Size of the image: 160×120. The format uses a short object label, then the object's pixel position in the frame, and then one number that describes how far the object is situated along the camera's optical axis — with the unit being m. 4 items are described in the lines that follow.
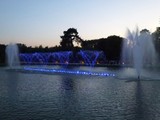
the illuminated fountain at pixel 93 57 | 51.84
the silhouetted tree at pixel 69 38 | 67.54
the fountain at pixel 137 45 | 19.40
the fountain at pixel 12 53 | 38.06
